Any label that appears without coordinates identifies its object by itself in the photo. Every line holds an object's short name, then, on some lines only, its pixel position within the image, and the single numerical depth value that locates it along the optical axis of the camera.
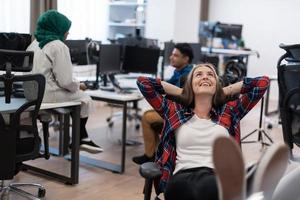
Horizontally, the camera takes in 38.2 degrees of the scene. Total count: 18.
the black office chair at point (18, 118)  2.72
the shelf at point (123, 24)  8.02
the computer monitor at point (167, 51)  5.87
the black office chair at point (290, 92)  2.89
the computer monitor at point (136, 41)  6.25
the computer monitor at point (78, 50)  4.76
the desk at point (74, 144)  3.57
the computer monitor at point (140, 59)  5.00
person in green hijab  3.53
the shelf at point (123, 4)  8.00
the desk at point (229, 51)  7.48
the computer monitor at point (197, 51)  6.38
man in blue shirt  4.04
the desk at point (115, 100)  3.91
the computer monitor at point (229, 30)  7.84
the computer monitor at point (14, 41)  3.71
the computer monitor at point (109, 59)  4.64
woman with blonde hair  2.31
